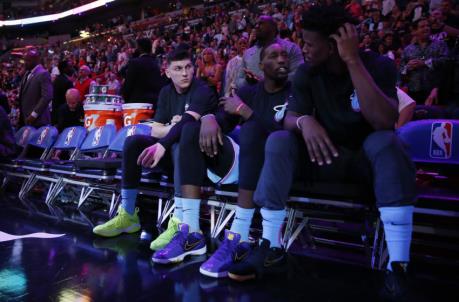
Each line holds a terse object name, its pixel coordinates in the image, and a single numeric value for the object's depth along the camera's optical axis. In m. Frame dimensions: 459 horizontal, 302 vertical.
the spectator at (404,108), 2.70
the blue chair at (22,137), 5.24
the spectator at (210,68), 5.45
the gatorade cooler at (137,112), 4.74
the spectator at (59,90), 6.73
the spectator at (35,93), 5.95
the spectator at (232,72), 4.65
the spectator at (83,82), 7.67
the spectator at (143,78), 4.93
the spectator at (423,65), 4.16
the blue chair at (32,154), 4.77
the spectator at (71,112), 5.91
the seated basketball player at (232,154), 2.19
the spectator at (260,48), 3.60
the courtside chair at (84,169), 3.94
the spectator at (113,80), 8.75
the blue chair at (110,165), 3.52
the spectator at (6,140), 5.17
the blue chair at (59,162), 4.30
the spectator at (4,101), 6.52
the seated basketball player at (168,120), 2.80
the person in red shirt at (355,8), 6.92
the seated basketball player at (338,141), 1.69
